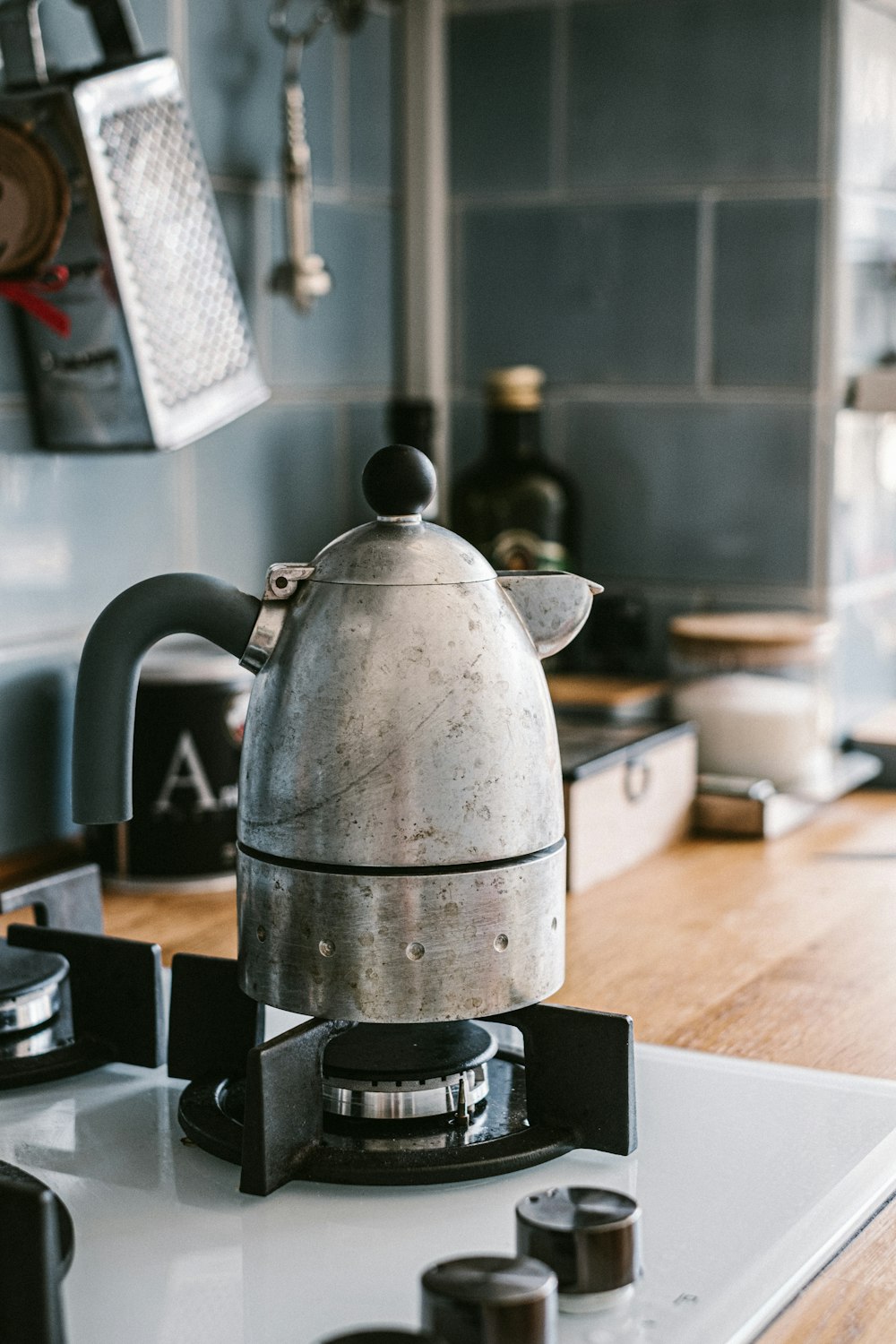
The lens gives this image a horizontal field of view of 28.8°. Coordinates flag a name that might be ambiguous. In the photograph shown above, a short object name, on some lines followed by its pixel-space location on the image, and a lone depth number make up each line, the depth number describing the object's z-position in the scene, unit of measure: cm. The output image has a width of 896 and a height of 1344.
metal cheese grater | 111
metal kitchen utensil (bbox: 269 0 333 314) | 141
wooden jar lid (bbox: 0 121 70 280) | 107
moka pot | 65
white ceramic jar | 141
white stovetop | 55
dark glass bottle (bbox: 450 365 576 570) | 152
